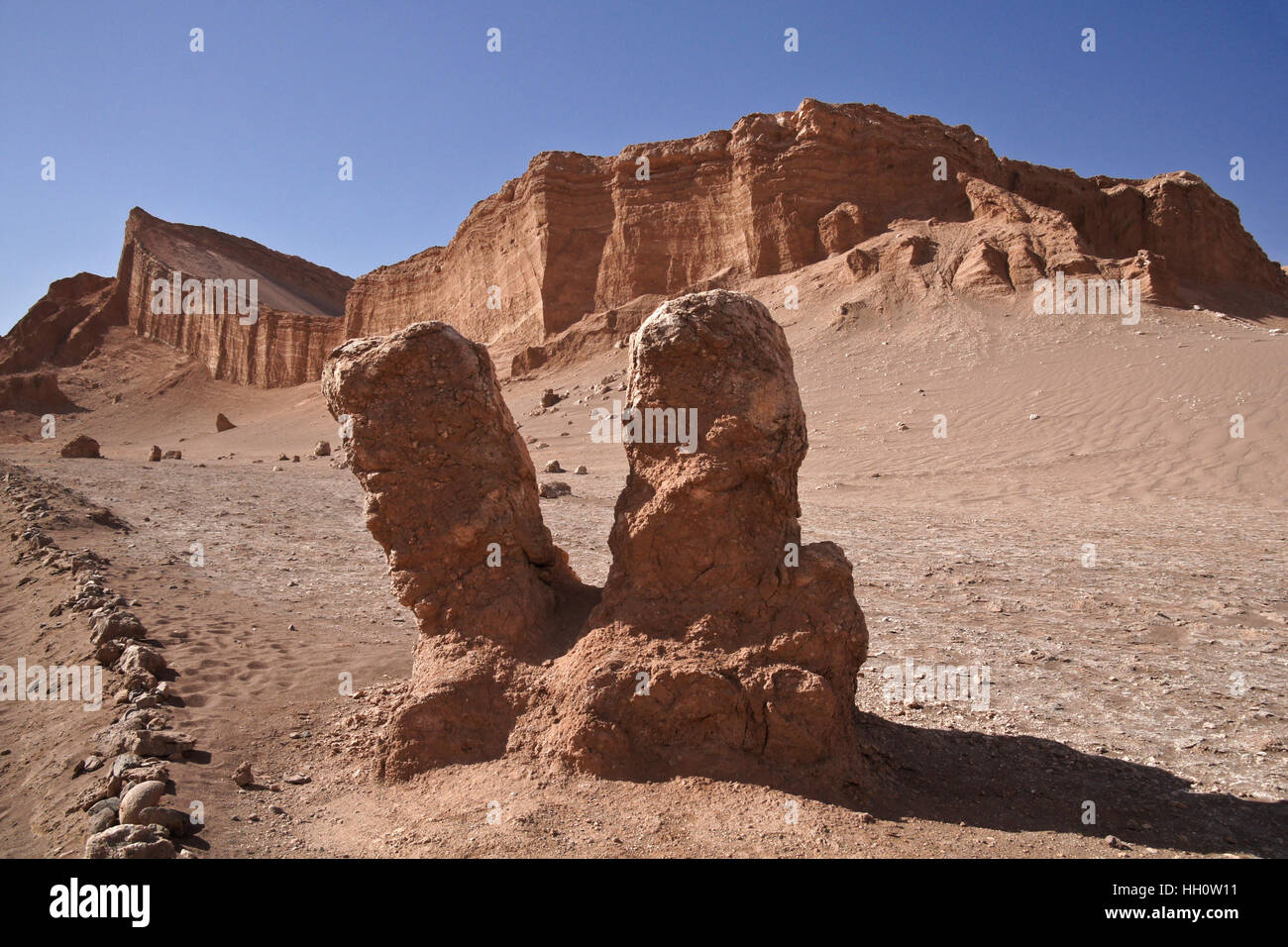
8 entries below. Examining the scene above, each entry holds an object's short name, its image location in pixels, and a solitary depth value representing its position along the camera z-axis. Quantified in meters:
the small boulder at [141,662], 5.18
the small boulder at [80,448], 20.47
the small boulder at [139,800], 3.32
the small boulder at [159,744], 4.01
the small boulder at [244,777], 3.86
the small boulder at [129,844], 2.95
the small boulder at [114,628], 5.71
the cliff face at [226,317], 41.91
